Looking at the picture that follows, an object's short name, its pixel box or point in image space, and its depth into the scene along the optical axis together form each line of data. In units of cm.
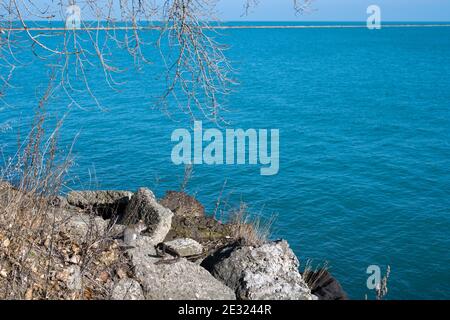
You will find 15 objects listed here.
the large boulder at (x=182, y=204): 1005
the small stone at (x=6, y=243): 535
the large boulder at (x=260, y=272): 611
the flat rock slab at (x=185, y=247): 700
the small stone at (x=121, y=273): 562
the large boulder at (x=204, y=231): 827
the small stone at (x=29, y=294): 475
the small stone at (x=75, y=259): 552
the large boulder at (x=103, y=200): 889
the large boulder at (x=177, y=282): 567
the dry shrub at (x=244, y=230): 836
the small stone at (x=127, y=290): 527
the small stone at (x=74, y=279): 512
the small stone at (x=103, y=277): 548
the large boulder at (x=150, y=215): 785
